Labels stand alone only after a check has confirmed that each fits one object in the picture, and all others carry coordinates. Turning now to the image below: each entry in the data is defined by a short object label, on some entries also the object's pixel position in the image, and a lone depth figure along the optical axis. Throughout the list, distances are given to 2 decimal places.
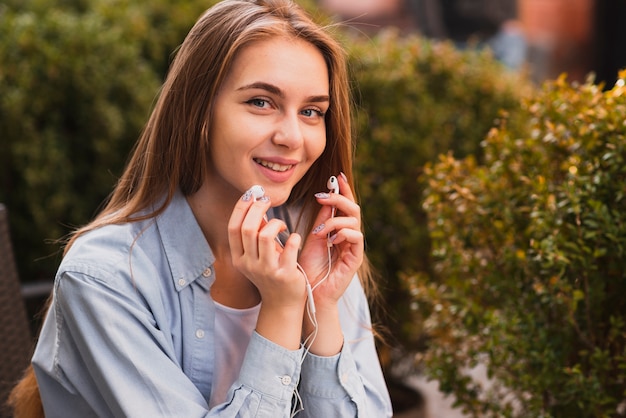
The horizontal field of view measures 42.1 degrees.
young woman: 1.67
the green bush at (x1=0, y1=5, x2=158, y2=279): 3.68
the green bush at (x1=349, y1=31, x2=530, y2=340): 3.85
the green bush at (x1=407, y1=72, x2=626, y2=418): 2.08
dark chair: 2.27
